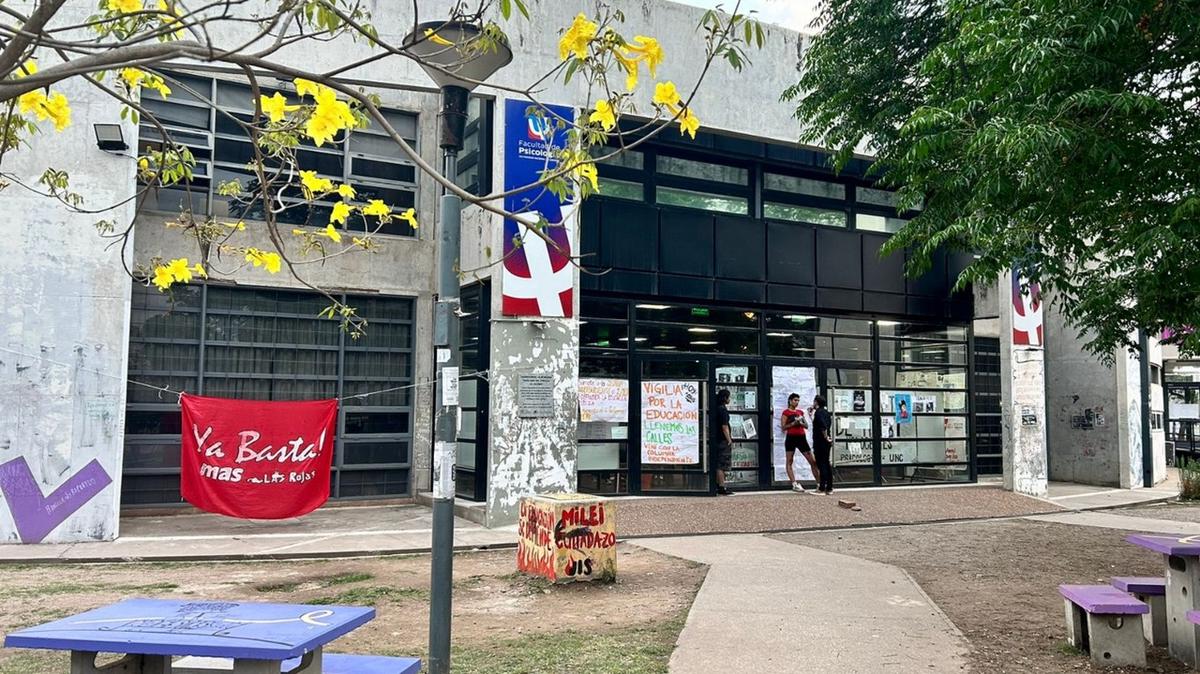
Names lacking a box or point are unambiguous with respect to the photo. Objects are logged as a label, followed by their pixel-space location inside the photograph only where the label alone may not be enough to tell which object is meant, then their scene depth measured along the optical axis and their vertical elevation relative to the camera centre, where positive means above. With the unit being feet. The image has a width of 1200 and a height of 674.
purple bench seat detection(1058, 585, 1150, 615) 18.48 -4.30
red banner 35.09 -2.47
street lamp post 16.79 +1.14
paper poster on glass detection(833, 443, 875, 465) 51.90 -3.11
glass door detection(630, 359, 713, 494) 45.88 -1.66
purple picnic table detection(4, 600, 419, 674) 11.35 -3.35
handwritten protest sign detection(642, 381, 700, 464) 45.91 -1.24
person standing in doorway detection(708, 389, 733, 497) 45.78 -1.87
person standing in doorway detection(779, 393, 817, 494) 47.39 -1.71
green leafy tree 21.77 +7.27
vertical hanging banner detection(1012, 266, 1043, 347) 53.78 +5.37
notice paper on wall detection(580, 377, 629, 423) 44.75 +0.01
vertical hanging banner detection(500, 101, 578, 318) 39.50 +7.02
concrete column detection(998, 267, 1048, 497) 52.80 +0.21
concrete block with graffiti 26.66 -4.35
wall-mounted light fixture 35.22 +10.57
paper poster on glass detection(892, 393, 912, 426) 54.03 -0.30
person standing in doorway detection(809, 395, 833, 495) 47.50 -2.19
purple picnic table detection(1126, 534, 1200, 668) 18.98 -4.22
